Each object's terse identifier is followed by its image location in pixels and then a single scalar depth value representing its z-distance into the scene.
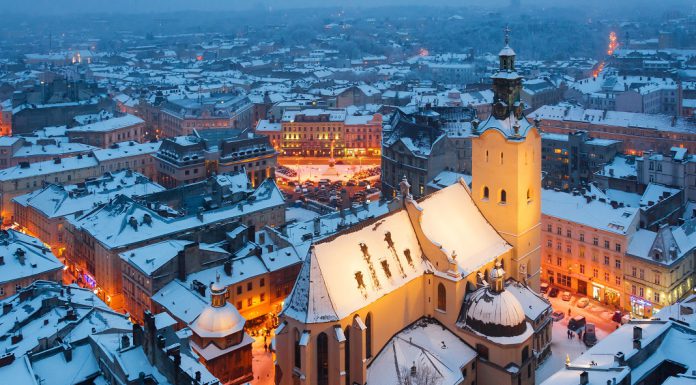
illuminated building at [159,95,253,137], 181.00
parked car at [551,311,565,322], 75.81
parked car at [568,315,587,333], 72.62
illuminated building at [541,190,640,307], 79.81
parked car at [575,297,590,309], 79.69
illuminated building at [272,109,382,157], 166.38
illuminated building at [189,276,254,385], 62.97
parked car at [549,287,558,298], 82.49
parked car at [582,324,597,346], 70.00
